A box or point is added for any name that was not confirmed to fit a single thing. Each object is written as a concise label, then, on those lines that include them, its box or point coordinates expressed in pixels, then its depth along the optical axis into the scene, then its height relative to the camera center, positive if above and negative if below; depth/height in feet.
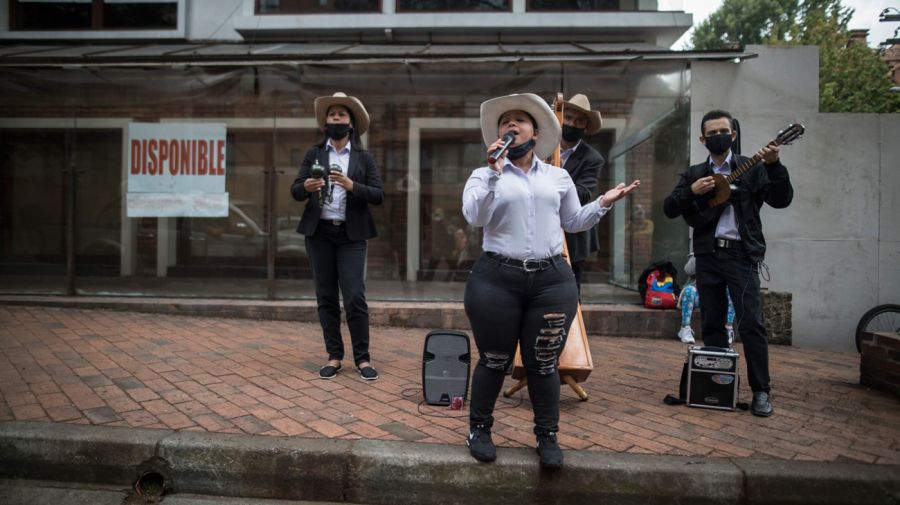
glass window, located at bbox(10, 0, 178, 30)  34.99 +13.30
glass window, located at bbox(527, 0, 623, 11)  33.35 +13.56
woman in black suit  15.12 +0.56
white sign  26.00 +3.14
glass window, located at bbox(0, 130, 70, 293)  26.27 +1.39
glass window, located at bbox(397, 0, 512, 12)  33.60 +13.62
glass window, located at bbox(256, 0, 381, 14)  34.06 +13.59
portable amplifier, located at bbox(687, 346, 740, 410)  13.43 -2.87
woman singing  9.78 -0.47
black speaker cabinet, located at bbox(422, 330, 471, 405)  13.32 -2.72
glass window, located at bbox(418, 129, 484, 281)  26.48 +1.88
